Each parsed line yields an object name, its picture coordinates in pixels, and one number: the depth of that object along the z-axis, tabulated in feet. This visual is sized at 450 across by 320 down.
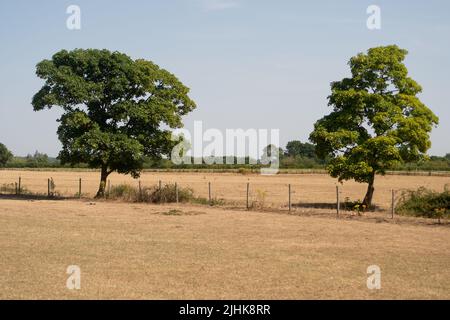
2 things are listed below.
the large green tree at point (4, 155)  477.77
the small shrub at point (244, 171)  347.03
